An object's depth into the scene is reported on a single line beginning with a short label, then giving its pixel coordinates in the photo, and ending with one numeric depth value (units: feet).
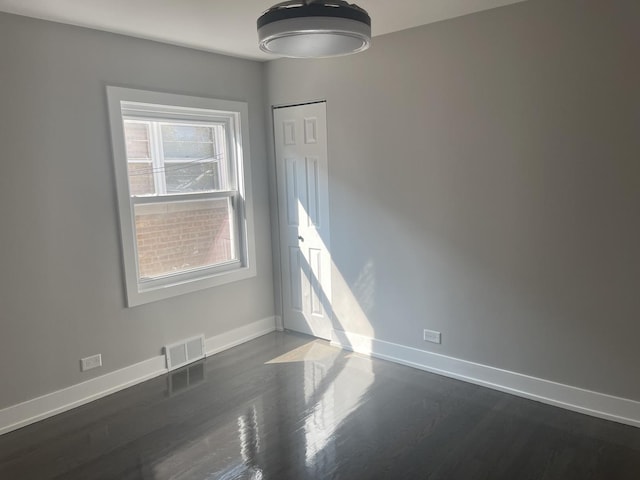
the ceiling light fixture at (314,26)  5.86
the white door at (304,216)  13.38
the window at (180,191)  11.41
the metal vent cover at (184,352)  12.40
